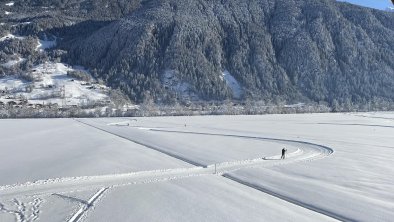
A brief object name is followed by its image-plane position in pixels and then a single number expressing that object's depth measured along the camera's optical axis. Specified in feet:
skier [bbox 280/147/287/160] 129.86
